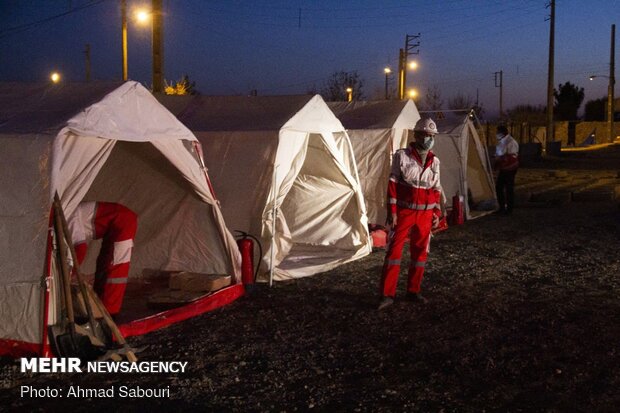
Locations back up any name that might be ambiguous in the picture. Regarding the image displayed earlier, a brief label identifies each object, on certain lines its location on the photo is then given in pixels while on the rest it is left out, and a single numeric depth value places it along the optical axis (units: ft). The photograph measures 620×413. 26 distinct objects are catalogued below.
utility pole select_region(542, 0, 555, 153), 119.14
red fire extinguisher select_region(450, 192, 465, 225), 45.42
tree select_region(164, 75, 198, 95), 93.65
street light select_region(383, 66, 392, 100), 166.58
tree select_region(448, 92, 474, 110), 236.24
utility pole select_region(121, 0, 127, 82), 73.51
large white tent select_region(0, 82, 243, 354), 18.71
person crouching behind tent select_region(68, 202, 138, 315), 21.76
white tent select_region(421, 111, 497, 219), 47.73
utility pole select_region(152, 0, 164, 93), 51.06
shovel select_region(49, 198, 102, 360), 18.47
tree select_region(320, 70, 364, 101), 188.65
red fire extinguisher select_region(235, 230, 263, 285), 26.61
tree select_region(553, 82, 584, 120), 262.47
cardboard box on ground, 24.07
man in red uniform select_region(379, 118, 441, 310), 24.17
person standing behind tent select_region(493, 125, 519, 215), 47.29
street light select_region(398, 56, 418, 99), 117.60
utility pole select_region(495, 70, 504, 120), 222.73
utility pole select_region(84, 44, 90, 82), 157.28
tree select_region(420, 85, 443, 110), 223.12
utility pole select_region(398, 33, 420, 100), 117.81
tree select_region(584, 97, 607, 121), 250.14
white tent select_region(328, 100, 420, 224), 41.75
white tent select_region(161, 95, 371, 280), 29.01
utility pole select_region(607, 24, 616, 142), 168.25
